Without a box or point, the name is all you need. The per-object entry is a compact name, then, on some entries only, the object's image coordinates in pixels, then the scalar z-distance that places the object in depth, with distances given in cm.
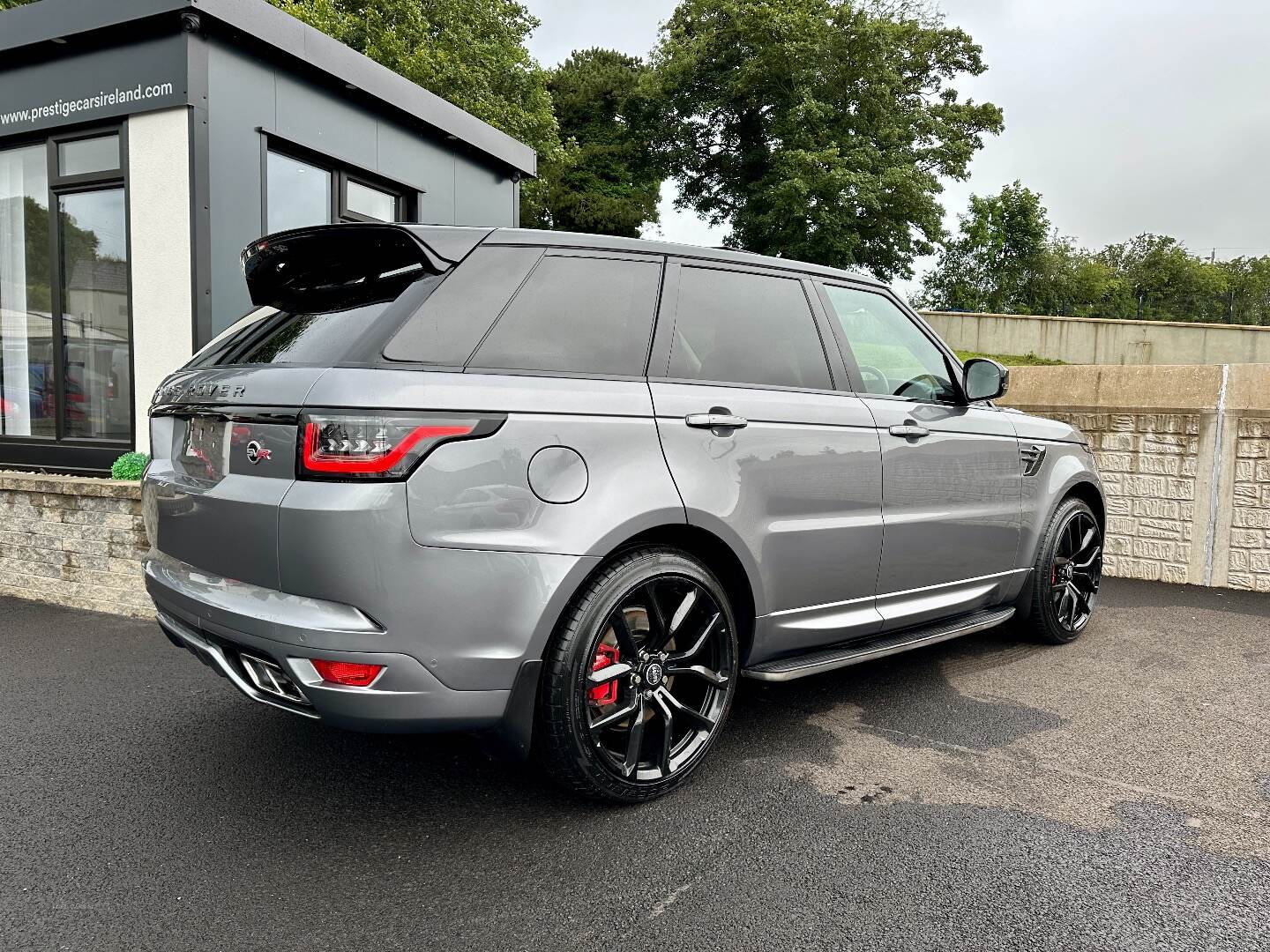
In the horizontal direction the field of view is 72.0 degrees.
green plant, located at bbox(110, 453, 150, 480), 603
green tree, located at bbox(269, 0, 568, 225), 2145
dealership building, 657
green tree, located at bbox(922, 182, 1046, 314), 4862
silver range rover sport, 229
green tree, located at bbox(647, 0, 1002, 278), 2966
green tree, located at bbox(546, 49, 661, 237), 3466
